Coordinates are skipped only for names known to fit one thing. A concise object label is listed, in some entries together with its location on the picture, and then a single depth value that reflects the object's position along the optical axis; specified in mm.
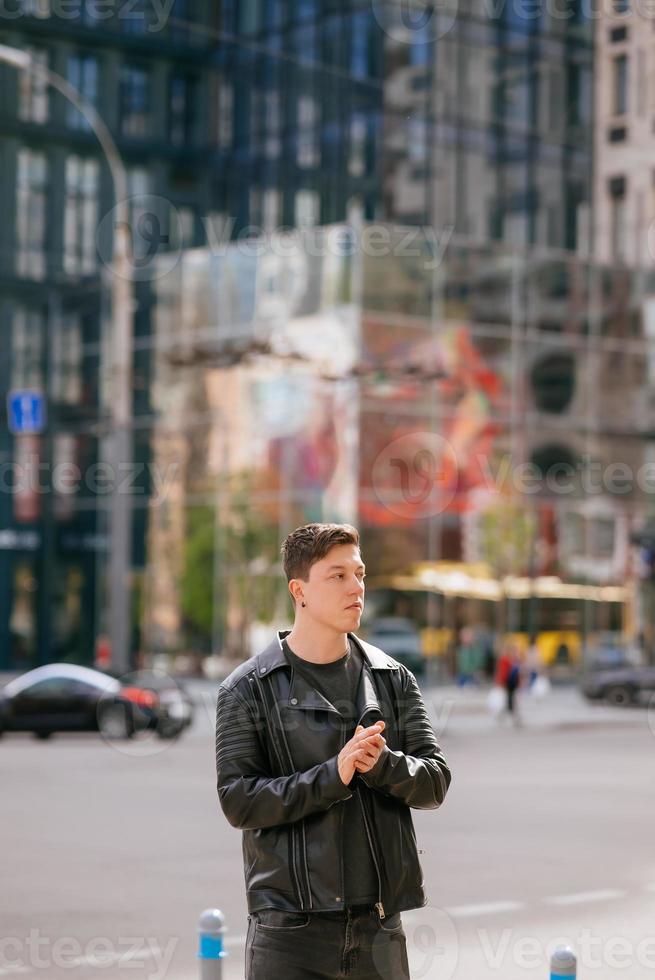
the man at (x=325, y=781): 4621
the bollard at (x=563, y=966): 4711
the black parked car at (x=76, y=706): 26219
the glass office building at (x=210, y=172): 45656
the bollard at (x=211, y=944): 5008
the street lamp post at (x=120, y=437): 27703
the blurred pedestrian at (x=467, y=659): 41469
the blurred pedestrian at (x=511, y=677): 31503
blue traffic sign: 49219
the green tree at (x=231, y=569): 41500
